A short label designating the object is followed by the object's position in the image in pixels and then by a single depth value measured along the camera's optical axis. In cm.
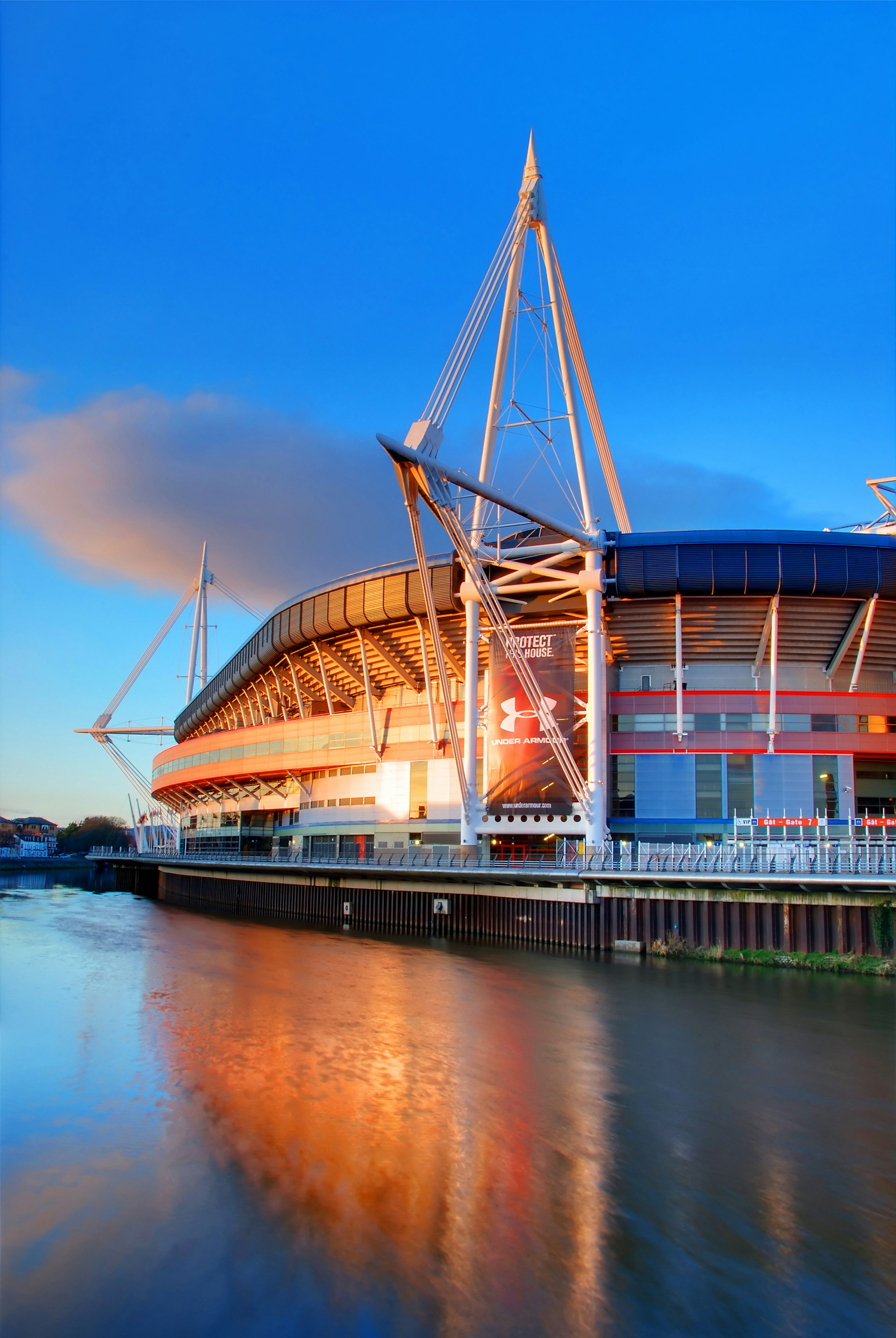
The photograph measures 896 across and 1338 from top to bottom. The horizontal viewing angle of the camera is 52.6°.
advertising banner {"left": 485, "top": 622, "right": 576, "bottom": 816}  4053
